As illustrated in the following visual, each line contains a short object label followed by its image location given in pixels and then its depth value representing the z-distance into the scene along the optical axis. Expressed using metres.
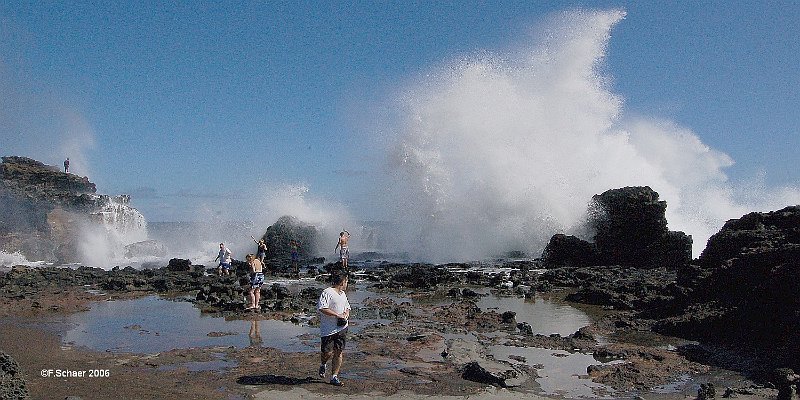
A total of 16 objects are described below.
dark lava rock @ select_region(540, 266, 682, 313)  15.10
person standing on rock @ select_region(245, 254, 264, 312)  14.58
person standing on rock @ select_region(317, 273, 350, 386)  7.69
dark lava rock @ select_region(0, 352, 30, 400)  5.91
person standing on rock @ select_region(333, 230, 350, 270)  24.93
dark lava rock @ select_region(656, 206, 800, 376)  10.59
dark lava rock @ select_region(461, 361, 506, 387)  8.02
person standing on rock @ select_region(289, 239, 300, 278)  26.08
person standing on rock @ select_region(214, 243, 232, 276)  24.51
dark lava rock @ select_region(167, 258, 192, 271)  26.91
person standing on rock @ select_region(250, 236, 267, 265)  22.06
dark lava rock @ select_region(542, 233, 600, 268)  28.95
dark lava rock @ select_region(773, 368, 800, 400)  6.95
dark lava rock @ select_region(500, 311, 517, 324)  13.16
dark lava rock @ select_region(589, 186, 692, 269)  28.56
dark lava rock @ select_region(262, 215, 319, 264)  38.19
